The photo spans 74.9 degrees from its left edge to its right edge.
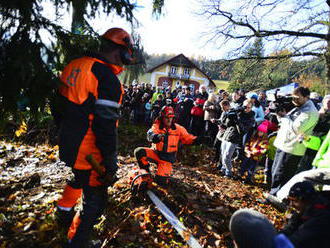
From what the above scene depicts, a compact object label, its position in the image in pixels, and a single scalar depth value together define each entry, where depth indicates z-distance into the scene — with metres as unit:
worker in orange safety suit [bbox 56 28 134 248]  2.01
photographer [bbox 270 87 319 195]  3.79
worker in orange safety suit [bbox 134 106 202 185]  3.93
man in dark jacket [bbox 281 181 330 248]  1.44
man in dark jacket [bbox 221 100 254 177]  5.16
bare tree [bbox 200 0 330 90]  9.96
